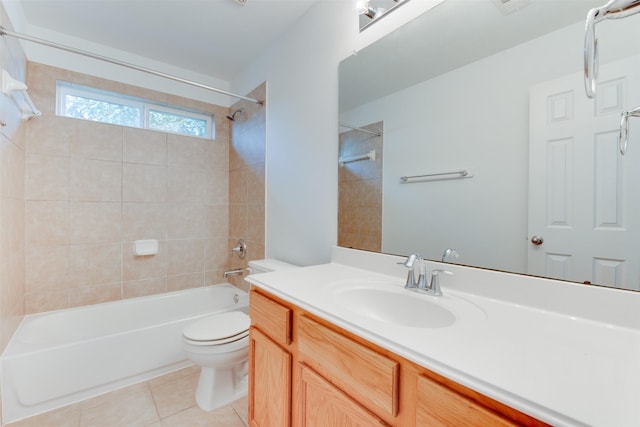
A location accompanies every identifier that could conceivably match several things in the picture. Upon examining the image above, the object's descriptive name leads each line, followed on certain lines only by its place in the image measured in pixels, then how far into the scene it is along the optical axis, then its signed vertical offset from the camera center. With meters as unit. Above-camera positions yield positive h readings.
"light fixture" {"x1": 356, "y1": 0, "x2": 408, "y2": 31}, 1.35 +1.03
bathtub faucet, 2.56 -0.57
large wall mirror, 0.76 +0.26
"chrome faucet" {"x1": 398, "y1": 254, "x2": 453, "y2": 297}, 1.01 -0.26
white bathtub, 1.51 -0.91
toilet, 1.59 -0.84
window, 2.18 +0.89
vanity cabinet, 0.55 -0.46
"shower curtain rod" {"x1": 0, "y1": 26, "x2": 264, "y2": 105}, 1.44 +0.95
